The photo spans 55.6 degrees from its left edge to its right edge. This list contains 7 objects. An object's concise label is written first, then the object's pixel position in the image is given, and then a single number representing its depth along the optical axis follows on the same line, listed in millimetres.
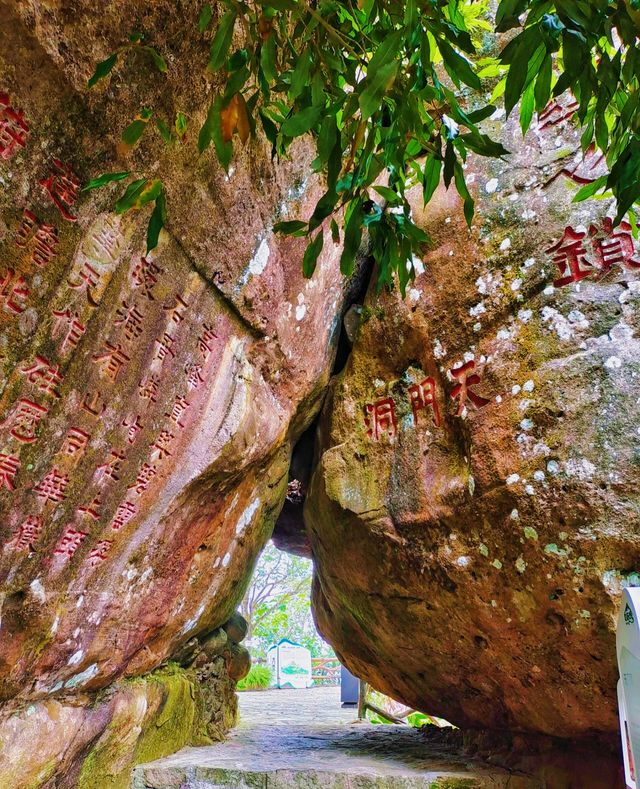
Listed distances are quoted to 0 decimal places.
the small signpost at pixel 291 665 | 10852
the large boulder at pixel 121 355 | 2201
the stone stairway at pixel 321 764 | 3164
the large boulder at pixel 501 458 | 2840
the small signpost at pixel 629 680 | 1673
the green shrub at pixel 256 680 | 10758
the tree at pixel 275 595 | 16391
